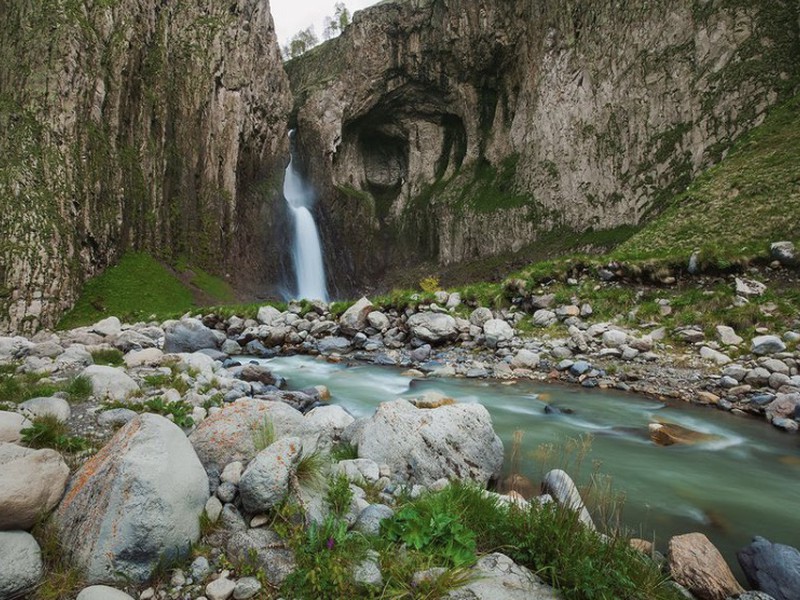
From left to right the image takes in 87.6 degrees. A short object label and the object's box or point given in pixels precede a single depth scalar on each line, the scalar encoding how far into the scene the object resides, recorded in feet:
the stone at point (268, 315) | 59.47
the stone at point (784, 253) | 39.11
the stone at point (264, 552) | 9.62
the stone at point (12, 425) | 13.01
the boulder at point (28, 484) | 9.39
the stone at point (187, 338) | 46.96
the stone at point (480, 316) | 47.87
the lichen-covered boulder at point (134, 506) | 9.32
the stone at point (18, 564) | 8.55
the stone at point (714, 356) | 31.61
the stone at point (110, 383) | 20.55
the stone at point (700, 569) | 10.84
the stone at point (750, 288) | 37.65
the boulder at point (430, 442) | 16.24
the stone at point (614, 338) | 37.24
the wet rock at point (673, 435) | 23.07
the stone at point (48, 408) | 15.94
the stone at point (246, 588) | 9.05
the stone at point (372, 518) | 10.69
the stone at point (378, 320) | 53.06
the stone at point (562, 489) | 12.83
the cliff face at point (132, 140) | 80.23
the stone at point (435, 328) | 46.78
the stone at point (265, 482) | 11.04
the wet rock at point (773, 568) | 11.06
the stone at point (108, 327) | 53.16
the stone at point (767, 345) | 30.22
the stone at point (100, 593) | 8.30
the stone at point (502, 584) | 8.77
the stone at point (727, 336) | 33.40
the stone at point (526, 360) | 37.40
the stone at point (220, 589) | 9.01
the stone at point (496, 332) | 43.14
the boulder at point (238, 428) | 13.34
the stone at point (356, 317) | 53.62
